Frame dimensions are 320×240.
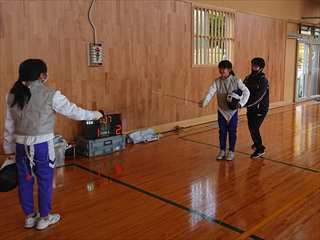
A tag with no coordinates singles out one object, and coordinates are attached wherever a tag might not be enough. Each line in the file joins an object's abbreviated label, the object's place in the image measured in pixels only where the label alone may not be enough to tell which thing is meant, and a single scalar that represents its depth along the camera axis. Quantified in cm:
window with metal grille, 720
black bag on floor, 270
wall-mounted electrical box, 531
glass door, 1084
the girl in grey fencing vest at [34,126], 256
